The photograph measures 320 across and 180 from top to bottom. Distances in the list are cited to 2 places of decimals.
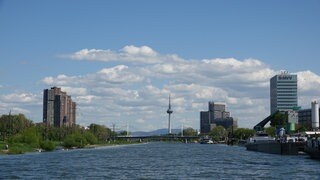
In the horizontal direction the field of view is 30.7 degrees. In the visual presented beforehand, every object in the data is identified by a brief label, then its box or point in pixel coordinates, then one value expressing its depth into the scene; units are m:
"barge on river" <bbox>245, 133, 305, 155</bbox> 155.71
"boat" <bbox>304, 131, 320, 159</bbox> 122.88
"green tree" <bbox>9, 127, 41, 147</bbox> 197.25
